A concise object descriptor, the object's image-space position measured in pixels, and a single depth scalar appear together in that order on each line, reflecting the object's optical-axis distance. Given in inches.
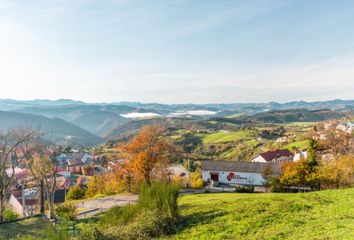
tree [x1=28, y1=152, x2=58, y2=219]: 1069.8
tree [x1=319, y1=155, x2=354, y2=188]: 1212.5
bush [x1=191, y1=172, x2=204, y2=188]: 1761.8
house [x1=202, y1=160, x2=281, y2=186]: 2171.5
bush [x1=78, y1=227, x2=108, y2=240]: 441.1
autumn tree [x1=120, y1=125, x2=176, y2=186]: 1427.2
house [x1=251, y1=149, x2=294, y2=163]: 2901.8
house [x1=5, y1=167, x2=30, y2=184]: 2628.0
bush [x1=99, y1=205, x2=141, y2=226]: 557.6
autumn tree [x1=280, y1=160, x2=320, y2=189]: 1353.3
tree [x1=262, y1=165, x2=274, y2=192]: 1937.7
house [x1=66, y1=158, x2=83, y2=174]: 3934.8
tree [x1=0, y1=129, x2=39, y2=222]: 1047.6
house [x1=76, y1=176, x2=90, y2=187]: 2770.4
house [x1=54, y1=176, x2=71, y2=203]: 2429.6
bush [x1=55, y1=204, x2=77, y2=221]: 963.3
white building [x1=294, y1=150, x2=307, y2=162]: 2732.3
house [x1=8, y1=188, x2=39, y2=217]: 2035.6
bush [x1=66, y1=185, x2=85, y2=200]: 1857.8
